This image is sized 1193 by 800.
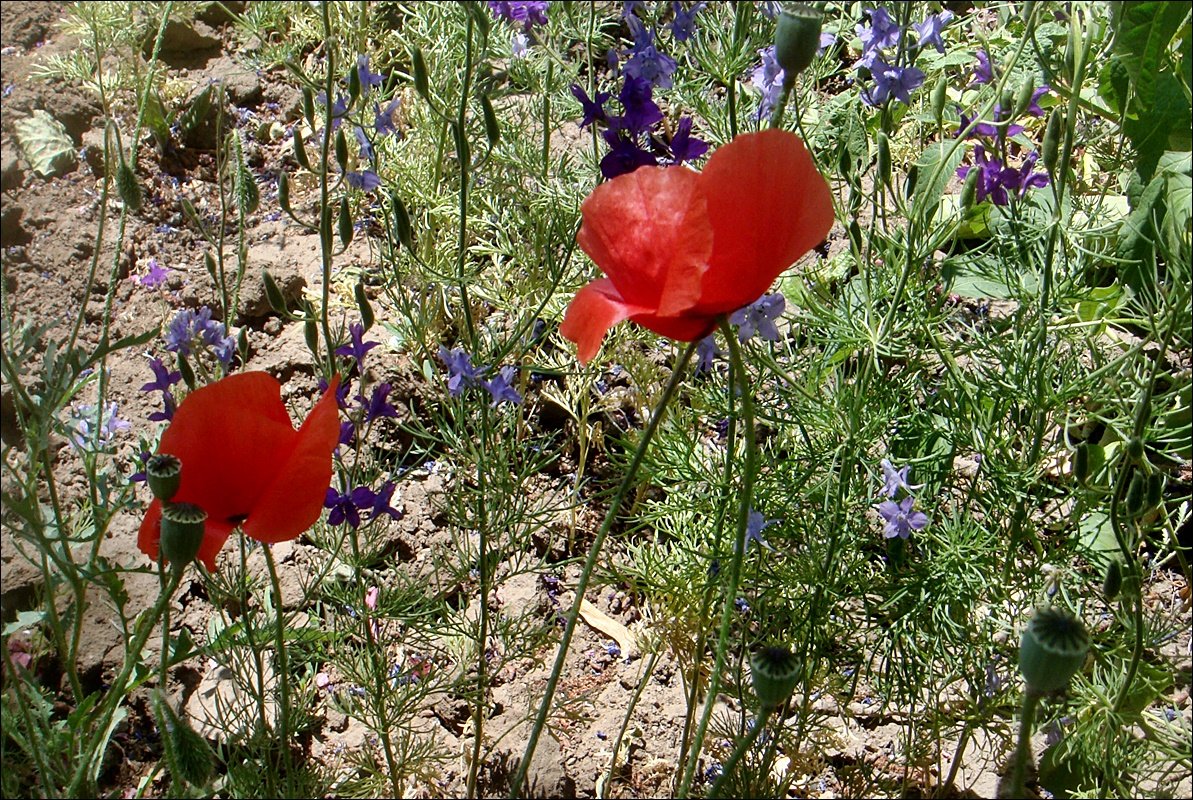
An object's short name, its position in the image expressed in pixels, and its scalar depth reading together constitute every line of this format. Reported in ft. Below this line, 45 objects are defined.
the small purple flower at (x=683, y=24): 2.26
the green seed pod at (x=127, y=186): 2.30
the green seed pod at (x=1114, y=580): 2.06
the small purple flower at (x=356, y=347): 2.34
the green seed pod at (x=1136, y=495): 2.07
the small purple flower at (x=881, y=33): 2.36
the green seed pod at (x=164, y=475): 1.96
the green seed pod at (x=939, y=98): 2.36
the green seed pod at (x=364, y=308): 2.25
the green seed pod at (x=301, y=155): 2.29
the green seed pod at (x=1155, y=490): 2.07
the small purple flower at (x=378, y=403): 2.33
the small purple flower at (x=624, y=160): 2.26
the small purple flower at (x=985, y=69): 2.60
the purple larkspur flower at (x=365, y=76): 2.43
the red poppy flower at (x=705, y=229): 1.92
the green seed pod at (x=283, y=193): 2.22
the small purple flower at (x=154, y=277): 2.93
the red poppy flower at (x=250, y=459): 2.07
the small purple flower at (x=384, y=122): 2.55
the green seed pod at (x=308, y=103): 2.23
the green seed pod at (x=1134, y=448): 2.05
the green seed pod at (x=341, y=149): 2.21
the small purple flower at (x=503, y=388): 2.32
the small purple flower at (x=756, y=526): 2.34
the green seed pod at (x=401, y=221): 2.24
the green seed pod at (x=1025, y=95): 2.31
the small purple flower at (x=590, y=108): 2.31
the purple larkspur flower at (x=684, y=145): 2.34
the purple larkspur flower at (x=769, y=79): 2.33
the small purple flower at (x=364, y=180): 2.40
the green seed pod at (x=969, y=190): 2.28
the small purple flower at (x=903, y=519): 2.32
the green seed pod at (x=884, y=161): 2.30
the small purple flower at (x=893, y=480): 2.33
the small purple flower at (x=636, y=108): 2.29
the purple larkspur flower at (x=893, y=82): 2.33
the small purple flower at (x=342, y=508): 2.32
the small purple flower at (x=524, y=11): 2.36
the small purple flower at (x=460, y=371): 2.32
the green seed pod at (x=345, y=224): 2.23
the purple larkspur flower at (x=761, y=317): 2.26
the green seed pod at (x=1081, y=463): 2.21
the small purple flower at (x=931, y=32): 2.44
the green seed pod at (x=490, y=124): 2.20
